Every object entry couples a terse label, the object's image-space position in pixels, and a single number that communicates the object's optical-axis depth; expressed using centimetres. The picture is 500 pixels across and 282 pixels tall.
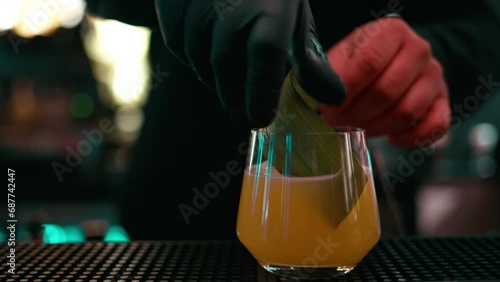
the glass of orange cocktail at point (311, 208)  65
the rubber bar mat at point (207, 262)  65
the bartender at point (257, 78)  63
